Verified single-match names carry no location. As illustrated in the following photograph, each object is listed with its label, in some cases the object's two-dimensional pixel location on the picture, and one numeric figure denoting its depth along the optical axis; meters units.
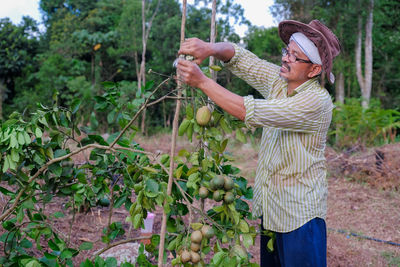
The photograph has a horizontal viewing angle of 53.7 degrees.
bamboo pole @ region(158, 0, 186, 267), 1.31
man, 1.46
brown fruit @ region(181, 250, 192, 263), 1.32
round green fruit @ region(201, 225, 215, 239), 1.35
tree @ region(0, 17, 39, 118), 11.51
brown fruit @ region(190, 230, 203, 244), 1.34
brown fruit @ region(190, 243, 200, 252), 1.35
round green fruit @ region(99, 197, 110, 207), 1.85
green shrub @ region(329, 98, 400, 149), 7.19
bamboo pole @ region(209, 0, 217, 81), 2.55
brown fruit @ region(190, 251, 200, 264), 1.33
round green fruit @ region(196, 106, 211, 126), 1.40
